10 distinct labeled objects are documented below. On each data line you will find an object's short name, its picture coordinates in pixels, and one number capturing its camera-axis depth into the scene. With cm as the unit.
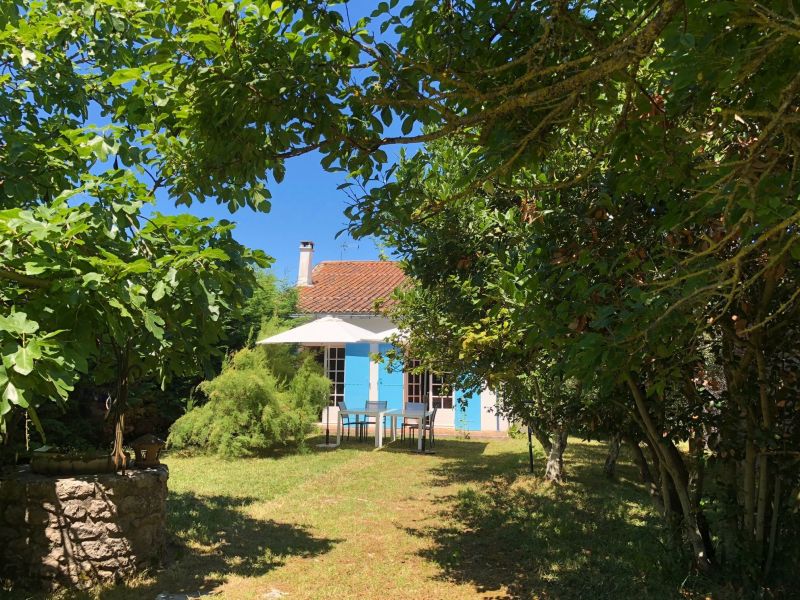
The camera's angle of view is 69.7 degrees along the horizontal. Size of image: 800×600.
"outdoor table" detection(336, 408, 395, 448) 1203
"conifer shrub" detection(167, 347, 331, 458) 1062
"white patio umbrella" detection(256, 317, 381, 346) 1198
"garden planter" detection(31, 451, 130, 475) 484
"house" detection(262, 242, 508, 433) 1593
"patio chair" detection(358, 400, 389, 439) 1277
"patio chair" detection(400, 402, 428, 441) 1252
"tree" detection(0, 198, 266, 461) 280
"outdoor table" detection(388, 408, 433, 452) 1190
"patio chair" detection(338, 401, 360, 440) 1579
